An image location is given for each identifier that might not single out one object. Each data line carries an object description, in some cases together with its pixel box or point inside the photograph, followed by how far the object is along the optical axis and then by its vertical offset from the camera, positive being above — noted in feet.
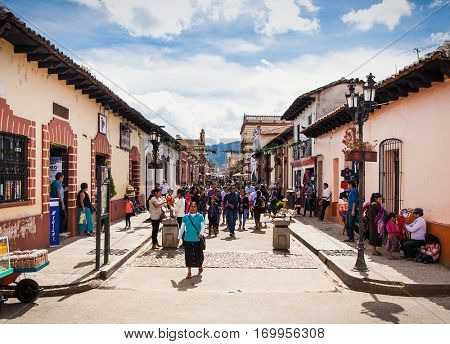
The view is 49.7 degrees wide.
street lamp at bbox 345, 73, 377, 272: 29.55 +4.71
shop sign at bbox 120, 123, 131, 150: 64.23 +6.25
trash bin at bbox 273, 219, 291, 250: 39.68 -4.30
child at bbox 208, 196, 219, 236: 49.47 -3.36
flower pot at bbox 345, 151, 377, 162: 30.35 +1.71
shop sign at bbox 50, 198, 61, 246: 38.65 -3.17
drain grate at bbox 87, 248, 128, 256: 35.19 -5.14
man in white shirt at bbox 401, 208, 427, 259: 32.60 -3.47
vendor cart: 22.44 -4.81
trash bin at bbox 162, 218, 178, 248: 40.37 -4.35
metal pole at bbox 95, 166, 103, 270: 29.08 -1.73
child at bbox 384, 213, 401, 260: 35.27 -3.90
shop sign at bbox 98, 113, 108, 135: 53.26 +6.56
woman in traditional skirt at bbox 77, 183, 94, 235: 45.75 -2.61
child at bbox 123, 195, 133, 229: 51.06 -2.68
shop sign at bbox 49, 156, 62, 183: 44.19 +1.51
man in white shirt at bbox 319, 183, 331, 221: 62.90 -2.10
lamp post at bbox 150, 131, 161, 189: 62.39 +5.50
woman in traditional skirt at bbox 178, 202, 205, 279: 29.40 -3.19
